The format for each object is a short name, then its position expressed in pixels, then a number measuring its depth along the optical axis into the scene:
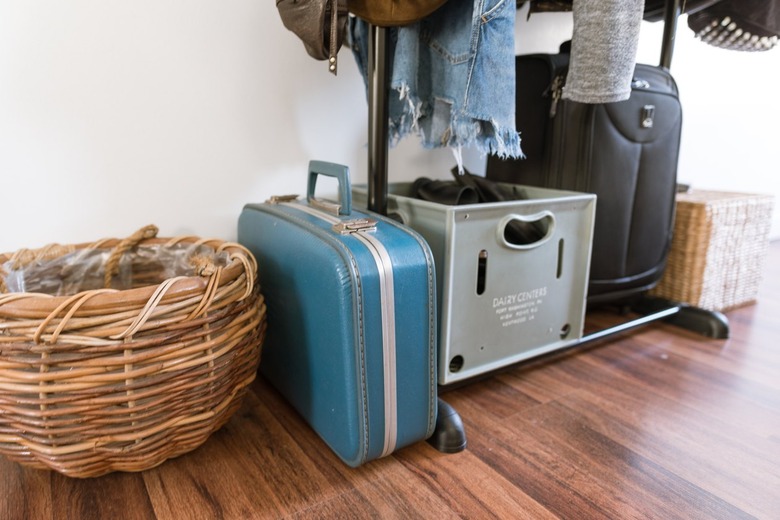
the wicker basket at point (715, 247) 1.34
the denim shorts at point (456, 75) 0.81
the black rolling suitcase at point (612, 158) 1.08
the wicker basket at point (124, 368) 0.60
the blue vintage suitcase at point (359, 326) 0.69
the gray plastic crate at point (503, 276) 0.86
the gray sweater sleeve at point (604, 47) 0.79
